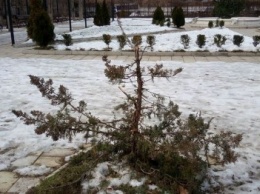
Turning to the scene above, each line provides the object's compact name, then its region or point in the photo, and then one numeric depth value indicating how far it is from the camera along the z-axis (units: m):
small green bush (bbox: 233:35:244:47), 8.28
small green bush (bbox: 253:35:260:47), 8.19
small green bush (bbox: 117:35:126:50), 8.32
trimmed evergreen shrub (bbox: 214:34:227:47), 8.33
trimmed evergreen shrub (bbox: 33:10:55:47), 9.00
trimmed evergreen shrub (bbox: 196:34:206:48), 8.27
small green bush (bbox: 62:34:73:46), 9.07
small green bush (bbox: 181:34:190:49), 8.47
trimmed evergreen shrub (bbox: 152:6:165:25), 15.66
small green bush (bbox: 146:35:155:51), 8.25
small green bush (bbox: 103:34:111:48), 8.61
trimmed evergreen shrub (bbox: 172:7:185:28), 14.18
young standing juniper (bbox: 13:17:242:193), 1.96
